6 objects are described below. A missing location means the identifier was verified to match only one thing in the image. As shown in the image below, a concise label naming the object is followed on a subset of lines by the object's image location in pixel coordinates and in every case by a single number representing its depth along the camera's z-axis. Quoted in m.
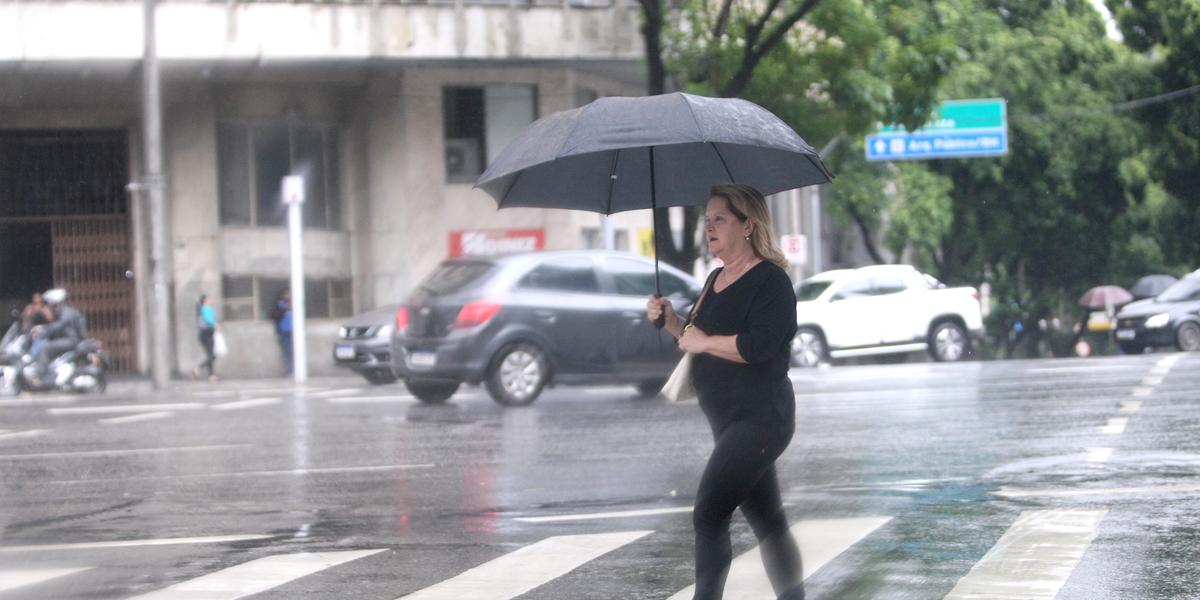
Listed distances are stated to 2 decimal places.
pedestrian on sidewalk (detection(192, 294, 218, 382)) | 27.97
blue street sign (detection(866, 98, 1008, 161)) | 35.22
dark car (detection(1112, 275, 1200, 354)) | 29.39
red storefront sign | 30.86
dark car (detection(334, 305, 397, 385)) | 23.84
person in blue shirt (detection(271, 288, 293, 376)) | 28.67
